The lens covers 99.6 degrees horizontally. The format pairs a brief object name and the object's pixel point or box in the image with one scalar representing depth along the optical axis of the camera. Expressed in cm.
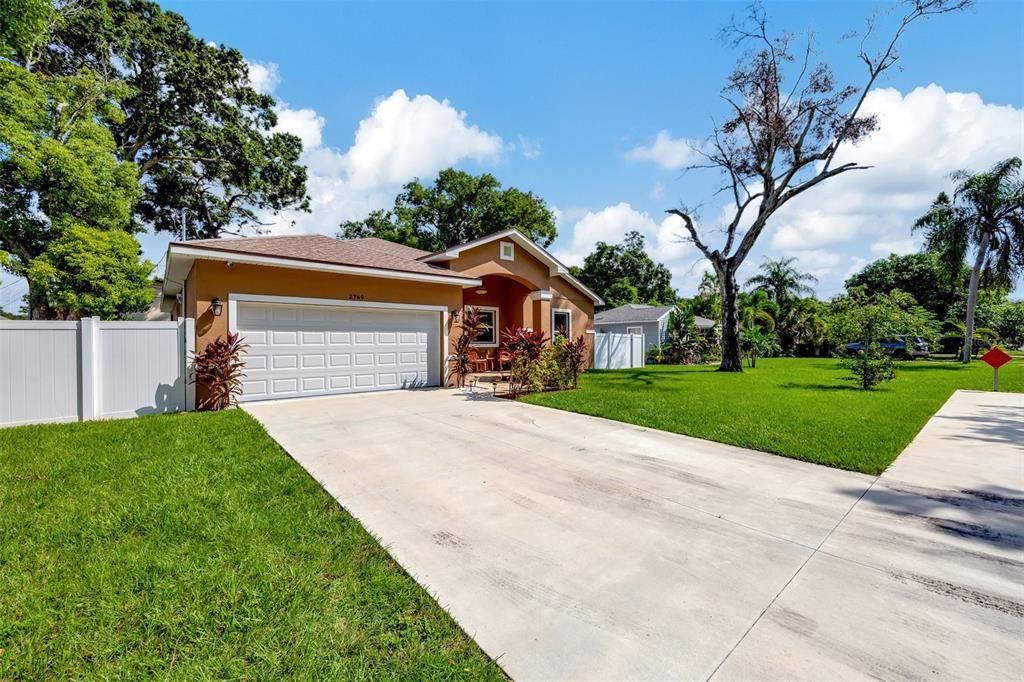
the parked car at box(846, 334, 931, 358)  2522
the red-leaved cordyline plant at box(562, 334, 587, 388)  1112
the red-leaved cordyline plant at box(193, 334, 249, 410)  846
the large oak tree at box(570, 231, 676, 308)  4369
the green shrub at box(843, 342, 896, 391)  1130
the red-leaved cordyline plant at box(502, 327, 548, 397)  1039
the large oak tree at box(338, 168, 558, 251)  3066
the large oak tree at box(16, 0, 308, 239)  1739
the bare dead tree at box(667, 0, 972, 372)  1686
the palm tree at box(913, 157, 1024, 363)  2005
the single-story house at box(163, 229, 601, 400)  895
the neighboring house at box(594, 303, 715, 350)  2702
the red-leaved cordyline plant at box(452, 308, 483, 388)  1219
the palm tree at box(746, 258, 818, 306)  3316
